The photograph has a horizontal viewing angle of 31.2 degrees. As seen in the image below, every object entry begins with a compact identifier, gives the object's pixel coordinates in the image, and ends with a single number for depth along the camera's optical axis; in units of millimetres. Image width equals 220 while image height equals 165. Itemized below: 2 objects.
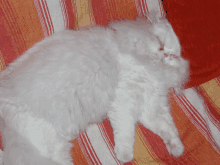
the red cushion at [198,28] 769
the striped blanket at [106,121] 752
